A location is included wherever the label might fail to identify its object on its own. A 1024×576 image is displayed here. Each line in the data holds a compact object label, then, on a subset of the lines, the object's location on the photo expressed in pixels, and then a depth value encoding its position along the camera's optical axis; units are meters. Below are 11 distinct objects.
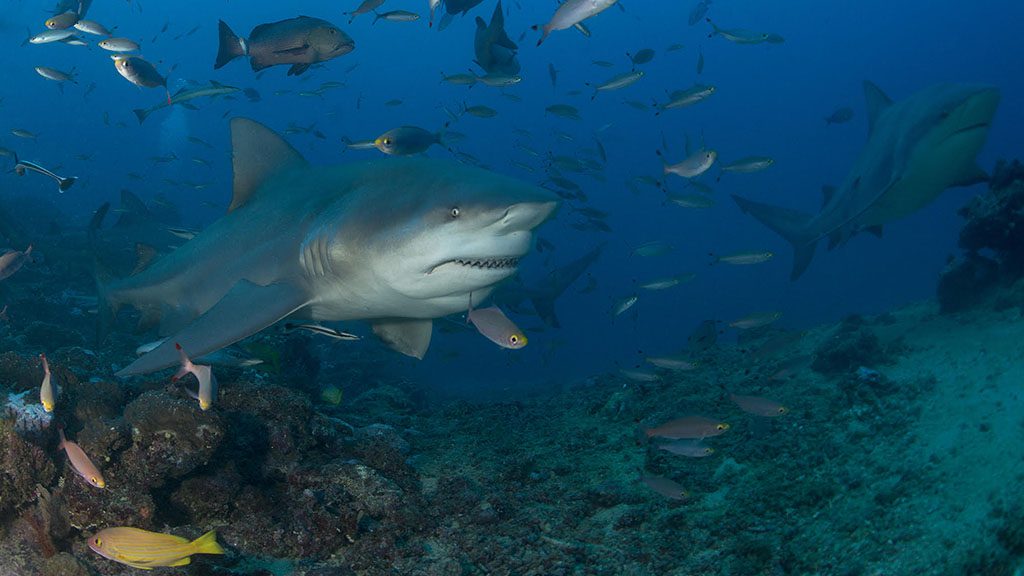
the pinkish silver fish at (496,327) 4.13
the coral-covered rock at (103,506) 3.20
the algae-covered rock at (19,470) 3.15
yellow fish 2.49
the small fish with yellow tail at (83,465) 3.02
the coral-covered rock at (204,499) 3.47
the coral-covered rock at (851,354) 7.33
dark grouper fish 5.90
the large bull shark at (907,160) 6.39
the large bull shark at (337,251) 3.64
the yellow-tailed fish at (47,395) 3.41
